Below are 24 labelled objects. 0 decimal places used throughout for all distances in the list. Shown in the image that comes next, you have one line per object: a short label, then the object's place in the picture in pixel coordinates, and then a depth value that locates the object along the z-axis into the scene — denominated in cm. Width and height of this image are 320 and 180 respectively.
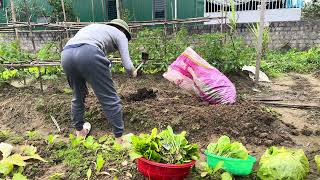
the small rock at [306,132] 281
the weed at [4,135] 254
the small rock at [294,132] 282
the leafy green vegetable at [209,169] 176
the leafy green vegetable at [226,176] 175
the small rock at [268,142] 258
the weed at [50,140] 235
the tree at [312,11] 872
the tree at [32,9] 894
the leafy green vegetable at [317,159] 201
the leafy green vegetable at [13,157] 187
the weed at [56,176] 190
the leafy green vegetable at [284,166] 187
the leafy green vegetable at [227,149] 191
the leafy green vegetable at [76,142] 231
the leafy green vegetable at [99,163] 192
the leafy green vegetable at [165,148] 174
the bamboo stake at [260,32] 405
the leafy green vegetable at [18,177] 176
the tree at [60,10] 867
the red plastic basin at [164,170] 167
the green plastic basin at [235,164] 181
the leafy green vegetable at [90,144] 226
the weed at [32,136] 255
